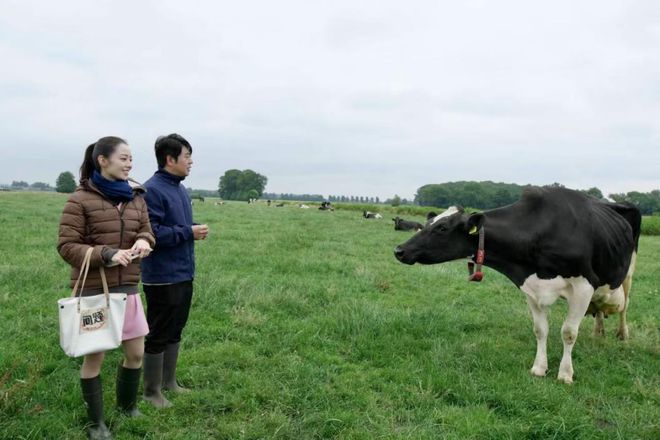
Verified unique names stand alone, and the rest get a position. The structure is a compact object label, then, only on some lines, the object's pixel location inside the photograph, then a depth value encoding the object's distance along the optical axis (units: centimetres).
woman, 329
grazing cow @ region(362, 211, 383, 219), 3520
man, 404
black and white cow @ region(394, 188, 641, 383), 522
